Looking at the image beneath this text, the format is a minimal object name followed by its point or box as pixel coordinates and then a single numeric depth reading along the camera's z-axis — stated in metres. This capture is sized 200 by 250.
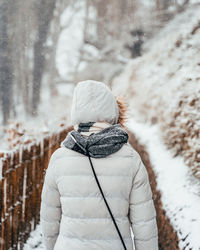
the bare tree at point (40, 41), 18.39
